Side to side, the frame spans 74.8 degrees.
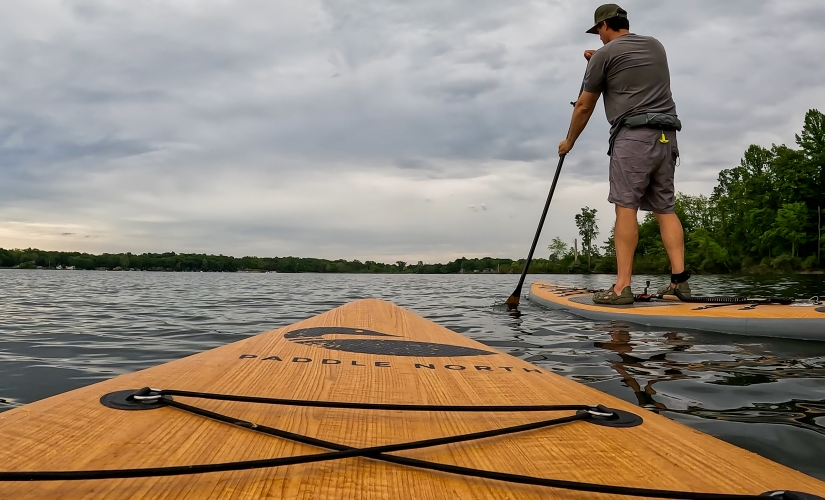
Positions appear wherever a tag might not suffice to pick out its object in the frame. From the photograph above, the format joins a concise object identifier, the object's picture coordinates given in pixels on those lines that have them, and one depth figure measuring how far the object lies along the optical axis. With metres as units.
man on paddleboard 4.70
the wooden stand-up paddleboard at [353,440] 0.97
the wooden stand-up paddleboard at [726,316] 3.65
